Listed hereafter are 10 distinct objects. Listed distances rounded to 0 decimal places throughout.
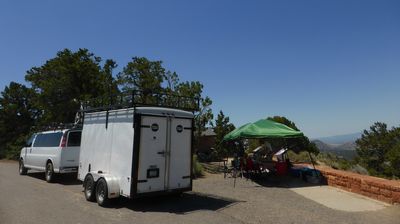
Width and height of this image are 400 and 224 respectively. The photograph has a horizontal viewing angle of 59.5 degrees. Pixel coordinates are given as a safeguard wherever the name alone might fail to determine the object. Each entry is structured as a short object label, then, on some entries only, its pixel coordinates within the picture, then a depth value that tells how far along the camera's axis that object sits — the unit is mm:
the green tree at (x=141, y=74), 24484
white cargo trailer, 9422
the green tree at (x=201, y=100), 21359
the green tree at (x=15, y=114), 35938
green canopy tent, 14617
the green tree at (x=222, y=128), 22703
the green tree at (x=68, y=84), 28109
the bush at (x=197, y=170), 16930
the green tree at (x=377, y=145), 51056
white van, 14289
